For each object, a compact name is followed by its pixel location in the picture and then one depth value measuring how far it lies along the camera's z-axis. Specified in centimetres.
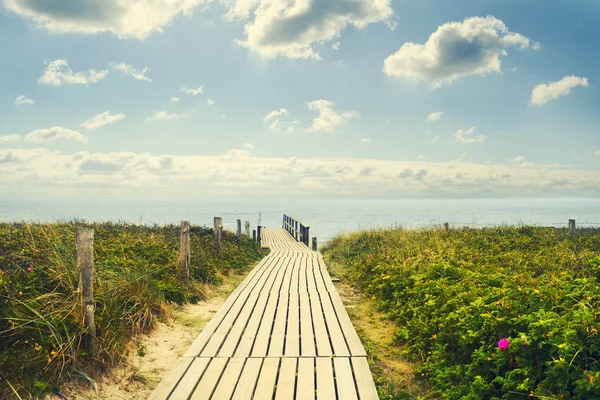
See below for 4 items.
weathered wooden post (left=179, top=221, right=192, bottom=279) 870
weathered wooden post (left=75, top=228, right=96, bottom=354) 449
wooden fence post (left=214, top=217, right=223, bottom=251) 1242
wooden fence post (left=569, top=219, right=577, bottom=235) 1593
